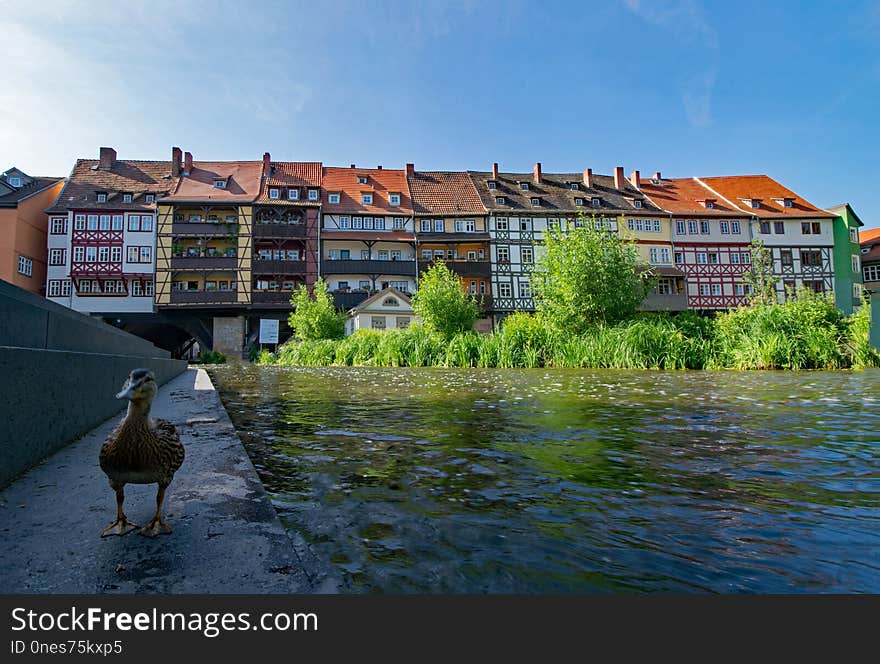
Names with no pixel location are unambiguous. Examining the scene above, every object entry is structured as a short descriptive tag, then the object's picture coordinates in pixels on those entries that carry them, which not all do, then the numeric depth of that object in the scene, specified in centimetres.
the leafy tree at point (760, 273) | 3005
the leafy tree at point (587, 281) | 2278
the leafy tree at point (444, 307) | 2883
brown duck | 226
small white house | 3884
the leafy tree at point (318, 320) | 3453
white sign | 4228
